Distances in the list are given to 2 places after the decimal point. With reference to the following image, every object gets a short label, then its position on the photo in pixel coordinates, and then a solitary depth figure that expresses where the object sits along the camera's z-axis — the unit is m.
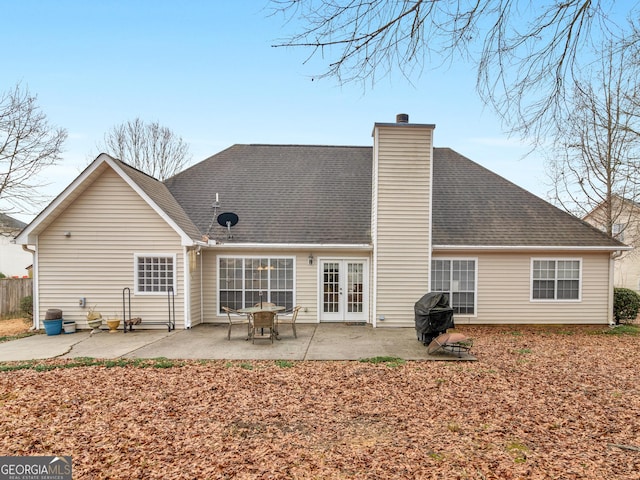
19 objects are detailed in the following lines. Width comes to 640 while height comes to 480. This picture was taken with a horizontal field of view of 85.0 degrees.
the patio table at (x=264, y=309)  9.16
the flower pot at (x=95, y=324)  10.48
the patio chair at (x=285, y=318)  11.89
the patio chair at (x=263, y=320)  8.79
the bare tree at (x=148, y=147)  23.98
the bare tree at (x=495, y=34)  2.83
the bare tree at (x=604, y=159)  11.84
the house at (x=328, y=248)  10.78
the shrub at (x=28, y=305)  12.88
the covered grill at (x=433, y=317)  8.45
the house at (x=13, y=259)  29.86
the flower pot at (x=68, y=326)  10.48
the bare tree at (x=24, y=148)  14.54
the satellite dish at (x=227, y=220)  12.10
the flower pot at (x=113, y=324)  10.40
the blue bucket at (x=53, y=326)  10.22
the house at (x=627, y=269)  25.33
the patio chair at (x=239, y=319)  11.85
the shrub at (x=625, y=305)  12.47
